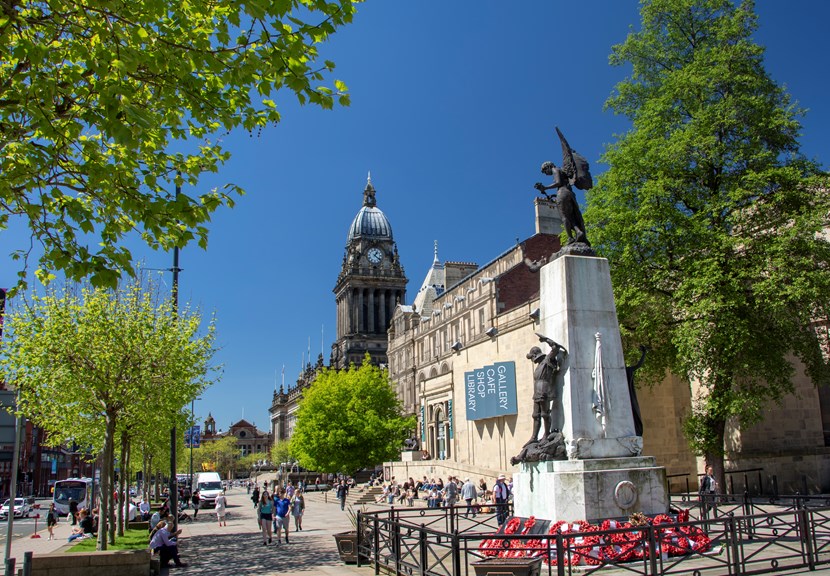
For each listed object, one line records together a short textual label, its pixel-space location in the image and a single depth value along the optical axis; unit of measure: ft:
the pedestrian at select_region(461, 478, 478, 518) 97.25
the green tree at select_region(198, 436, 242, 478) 526.08
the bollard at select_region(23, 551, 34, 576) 29.73
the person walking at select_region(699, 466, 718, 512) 79.23
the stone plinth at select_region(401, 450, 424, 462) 172.86
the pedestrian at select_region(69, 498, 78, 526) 133.67
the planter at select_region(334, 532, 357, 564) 54.54
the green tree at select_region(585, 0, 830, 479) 72.95
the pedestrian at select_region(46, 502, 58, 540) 108.45
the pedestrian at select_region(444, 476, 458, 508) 110.63
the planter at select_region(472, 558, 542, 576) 32.24
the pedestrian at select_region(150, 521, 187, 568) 61.31
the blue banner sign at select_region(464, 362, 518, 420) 133.80
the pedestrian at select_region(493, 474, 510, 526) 79.07
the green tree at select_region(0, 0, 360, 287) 26.05
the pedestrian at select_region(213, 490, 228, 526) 111.86
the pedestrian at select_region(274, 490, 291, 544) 79.97
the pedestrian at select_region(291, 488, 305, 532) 95.35
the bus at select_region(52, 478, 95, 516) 185.16
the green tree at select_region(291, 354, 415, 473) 193.47
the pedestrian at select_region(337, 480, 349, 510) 144.73
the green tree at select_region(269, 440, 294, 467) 463.54
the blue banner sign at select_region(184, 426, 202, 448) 160.39
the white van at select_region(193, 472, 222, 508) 189.99
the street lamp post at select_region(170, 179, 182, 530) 79.75
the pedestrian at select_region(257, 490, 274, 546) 77.92
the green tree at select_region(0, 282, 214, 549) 71.05
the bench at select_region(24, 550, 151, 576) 50.62
